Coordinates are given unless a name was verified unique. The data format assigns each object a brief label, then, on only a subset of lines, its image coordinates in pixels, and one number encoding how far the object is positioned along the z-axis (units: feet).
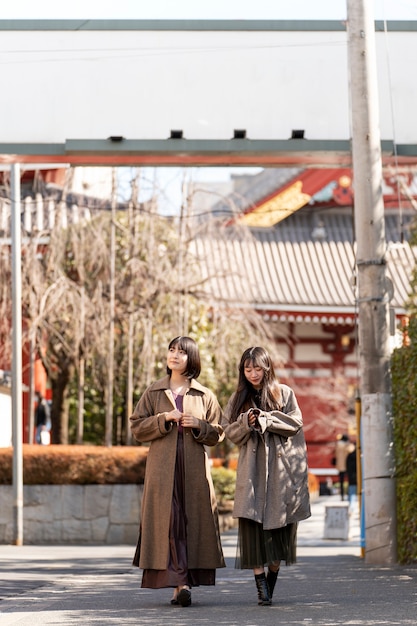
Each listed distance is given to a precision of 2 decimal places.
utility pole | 40.50
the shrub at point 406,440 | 37.09
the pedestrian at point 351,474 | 86.07
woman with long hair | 26.99
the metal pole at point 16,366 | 57.93
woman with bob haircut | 27.30
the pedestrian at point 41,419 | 90.06
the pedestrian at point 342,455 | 101.96
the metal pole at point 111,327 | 72.49
